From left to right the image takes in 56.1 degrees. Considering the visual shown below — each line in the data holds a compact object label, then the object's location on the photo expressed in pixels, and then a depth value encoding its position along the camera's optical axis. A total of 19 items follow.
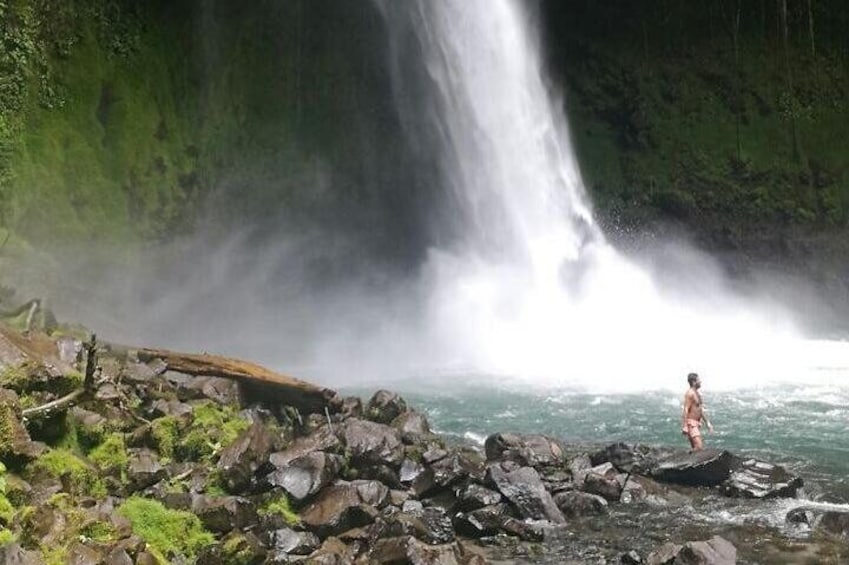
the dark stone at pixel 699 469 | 10.39
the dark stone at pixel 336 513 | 7.88
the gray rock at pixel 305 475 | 8.41
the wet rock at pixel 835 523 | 8.43
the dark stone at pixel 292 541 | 7.40
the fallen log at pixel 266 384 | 11.75
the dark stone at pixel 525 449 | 10.61
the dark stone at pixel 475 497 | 8.93
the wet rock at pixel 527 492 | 8.98
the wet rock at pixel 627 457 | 10.72
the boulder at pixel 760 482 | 9.88
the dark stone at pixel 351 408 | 11.64
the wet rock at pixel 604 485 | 9.73
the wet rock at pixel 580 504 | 9.28
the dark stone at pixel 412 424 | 11.58
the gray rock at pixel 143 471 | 7.79
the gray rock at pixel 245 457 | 8.36
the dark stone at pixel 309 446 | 8.87
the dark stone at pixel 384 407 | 11.94
